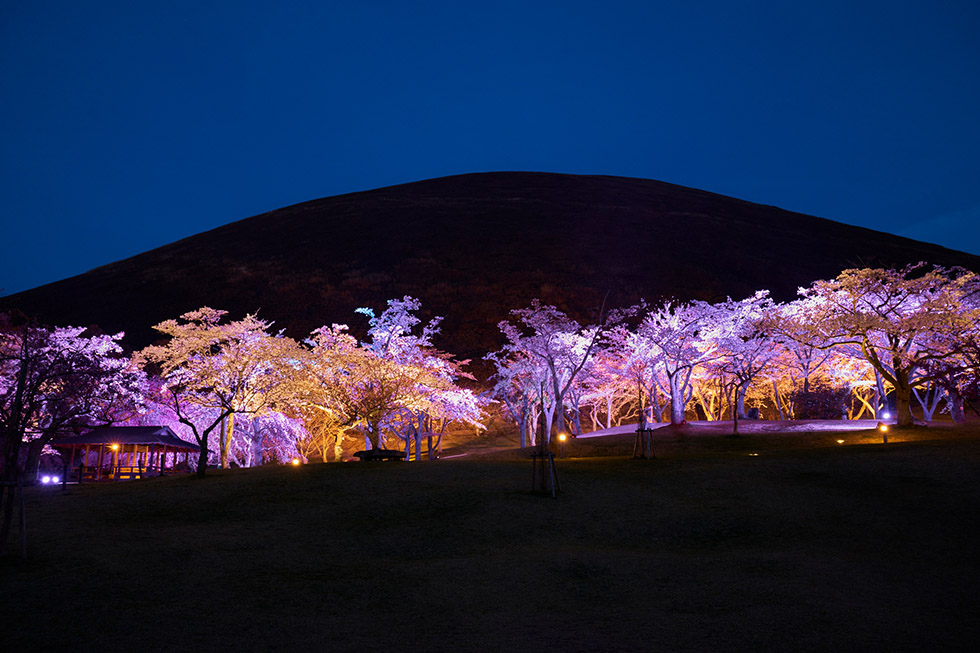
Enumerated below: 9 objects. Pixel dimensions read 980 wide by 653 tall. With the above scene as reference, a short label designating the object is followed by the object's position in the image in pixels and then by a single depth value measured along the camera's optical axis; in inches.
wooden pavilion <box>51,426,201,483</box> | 1291.8
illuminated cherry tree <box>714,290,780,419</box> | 1637.6
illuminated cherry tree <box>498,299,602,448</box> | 1583.4
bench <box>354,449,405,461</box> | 1063.0
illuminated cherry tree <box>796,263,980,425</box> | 1179.3
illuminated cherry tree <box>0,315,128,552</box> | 458.3
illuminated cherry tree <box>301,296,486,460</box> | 1254.3
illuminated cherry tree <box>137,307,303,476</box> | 1373.0
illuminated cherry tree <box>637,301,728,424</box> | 1587.1
